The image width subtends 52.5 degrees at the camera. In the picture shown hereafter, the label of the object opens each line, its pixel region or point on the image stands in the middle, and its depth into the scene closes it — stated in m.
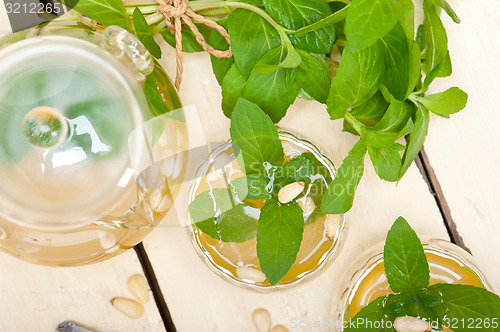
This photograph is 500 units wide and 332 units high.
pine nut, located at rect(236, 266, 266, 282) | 0.57
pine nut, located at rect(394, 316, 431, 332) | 0.51
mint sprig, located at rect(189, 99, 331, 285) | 0.47
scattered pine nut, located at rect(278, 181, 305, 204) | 0.50
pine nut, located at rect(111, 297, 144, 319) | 0.59
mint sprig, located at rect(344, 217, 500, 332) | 0.49
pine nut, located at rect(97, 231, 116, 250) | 0.46
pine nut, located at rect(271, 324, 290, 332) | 0.60
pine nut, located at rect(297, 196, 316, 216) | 0.56
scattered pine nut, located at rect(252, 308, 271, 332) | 0.60
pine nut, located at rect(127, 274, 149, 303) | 0.60
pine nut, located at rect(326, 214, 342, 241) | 0.58
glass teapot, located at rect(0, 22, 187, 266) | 0.40
